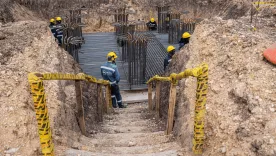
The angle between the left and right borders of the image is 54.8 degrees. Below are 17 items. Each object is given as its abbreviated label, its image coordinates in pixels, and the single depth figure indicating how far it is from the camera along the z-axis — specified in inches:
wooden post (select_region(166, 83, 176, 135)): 160.2
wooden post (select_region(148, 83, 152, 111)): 298.5
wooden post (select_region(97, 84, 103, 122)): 237.3
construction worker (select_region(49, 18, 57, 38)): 434.9
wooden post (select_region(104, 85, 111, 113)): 289.2
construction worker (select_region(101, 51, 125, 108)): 287.1
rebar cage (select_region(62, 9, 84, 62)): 362.9
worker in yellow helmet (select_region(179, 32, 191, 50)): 366.0
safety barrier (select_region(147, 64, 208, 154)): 110.8
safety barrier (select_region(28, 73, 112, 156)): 100.7
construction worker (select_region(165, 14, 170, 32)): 572.9
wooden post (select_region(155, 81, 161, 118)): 246.2
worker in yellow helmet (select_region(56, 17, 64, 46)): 426.2
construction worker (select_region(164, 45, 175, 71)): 342.3
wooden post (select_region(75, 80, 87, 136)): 167.9
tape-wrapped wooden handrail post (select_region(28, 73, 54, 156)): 100.5
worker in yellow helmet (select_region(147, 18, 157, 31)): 642.2
